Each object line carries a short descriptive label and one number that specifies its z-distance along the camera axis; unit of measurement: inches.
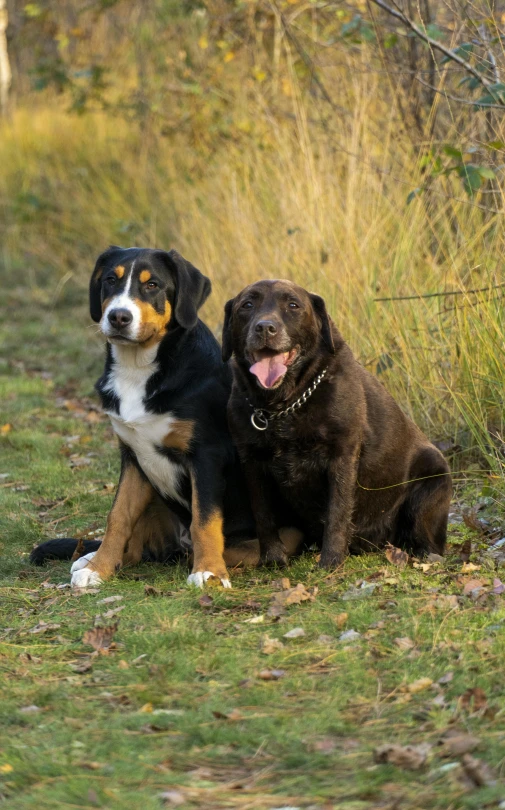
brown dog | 375.2
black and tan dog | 388.8
